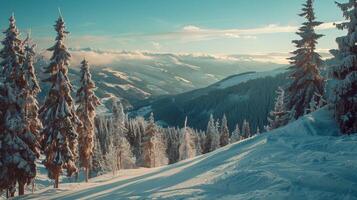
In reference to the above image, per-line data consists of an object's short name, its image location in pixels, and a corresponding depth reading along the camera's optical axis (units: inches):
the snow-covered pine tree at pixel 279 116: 1471.5
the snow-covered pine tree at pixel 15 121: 1267.2
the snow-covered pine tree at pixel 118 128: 2588.6
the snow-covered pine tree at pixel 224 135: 3649.1
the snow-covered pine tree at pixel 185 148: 3169.3
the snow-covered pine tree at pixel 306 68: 1370.6
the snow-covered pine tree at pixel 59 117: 1331.2
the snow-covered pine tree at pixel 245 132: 4279.0
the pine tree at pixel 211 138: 3385.8
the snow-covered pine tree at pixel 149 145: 2915.8
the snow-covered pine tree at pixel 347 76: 832.3
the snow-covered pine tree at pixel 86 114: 1834.4
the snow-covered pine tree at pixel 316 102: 1245.9
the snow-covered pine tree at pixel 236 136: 3799.2
